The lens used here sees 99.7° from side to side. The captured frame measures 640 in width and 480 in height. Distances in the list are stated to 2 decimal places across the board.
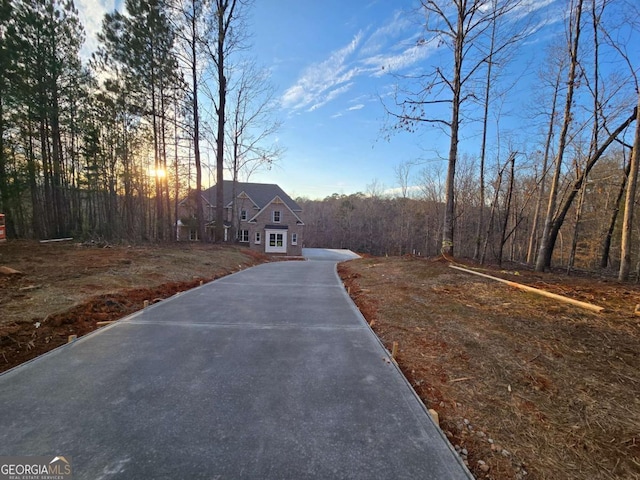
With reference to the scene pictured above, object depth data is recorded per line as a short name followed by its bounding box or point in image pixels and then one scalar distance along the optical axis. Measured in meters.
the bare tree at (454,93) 9.24
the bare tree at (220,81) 14.56
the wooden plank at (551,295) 4.08
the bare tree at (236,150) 21.03
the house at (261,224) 25.22
